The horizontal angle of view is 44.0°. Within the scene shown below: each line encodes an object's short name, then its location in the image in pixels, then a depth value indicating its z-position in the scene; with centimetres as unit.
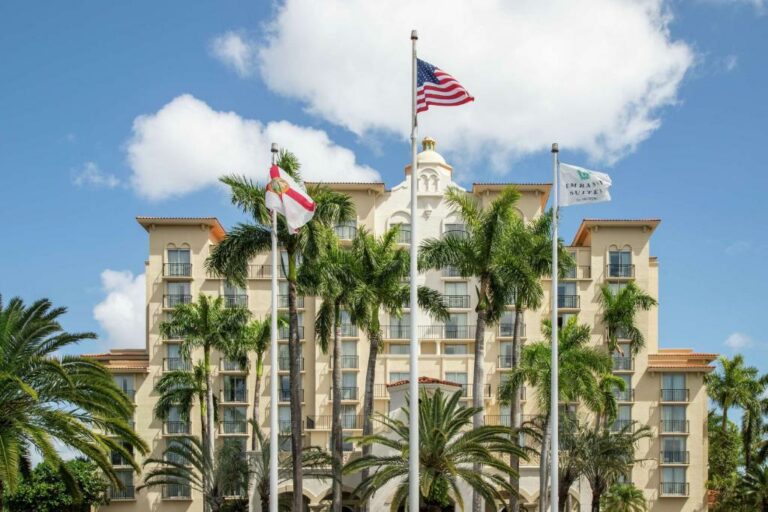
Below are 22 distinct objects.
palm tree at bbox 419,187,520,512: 4234
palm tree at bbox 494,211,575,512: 4325
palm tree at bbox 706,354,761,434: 7325
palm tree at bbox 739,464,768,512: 5888
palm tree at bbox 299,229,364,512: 4150
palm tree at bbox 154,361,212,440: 5288
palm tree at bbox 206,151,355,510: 3634
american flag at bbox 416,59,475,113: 2611
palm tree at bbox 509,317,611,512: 4434
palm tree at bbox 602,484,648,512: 6033
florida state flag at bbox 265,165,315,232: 3097
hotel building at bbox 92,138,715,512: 6600
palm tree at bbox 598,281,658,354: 6003
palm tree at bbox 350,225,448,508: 4444
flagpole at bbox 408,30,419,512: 2492
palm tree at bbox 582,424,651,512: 4841
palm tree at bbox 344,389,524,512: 3872
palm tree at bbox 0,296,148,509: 3130
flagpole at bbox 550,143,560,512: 3071
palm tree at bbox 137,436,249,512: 4731
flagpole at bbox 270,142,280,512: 3008
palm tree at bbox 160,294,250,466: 5203
